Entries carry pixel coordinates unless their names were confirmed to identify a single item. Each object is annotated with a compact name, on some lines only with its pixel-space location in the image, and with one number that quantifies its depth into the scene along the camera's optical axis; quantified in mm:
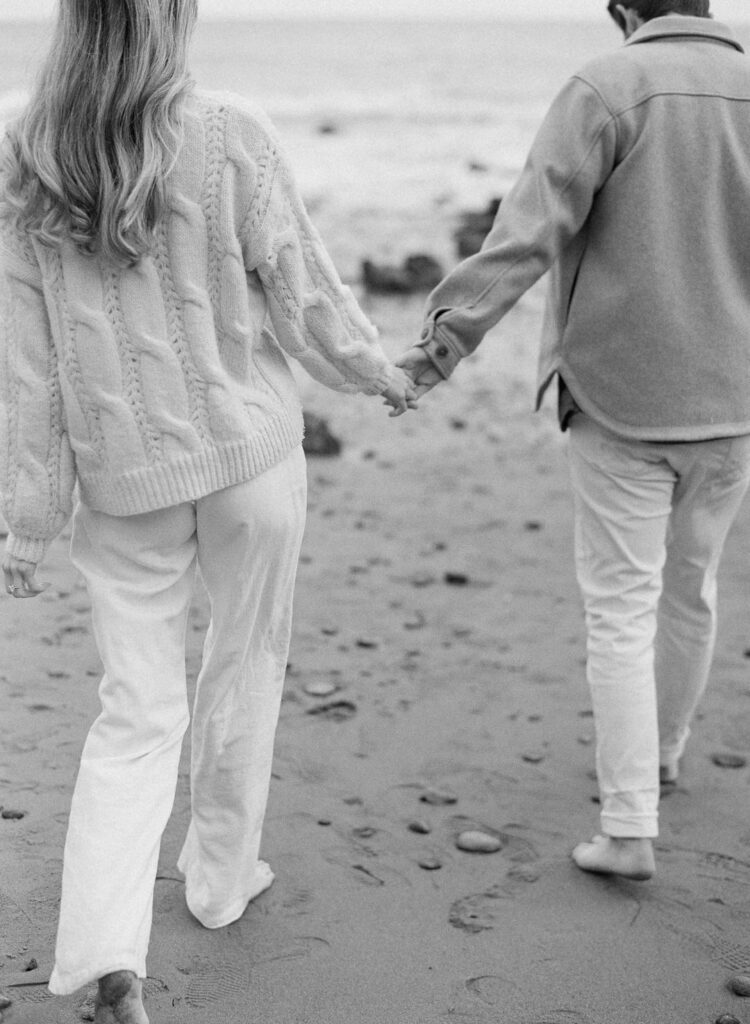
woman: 2137
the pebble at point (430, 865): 3064
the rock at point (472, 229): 11630
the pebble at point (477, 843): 3160
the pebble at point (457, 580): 4945
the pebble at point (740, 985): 2604
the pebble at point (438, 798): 3387
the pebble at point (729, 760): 3631
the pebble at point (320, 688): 3992
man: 2814
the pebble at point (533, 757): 3643
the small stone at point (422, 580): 4930
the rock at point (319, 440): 6453
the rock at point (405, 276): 9977
